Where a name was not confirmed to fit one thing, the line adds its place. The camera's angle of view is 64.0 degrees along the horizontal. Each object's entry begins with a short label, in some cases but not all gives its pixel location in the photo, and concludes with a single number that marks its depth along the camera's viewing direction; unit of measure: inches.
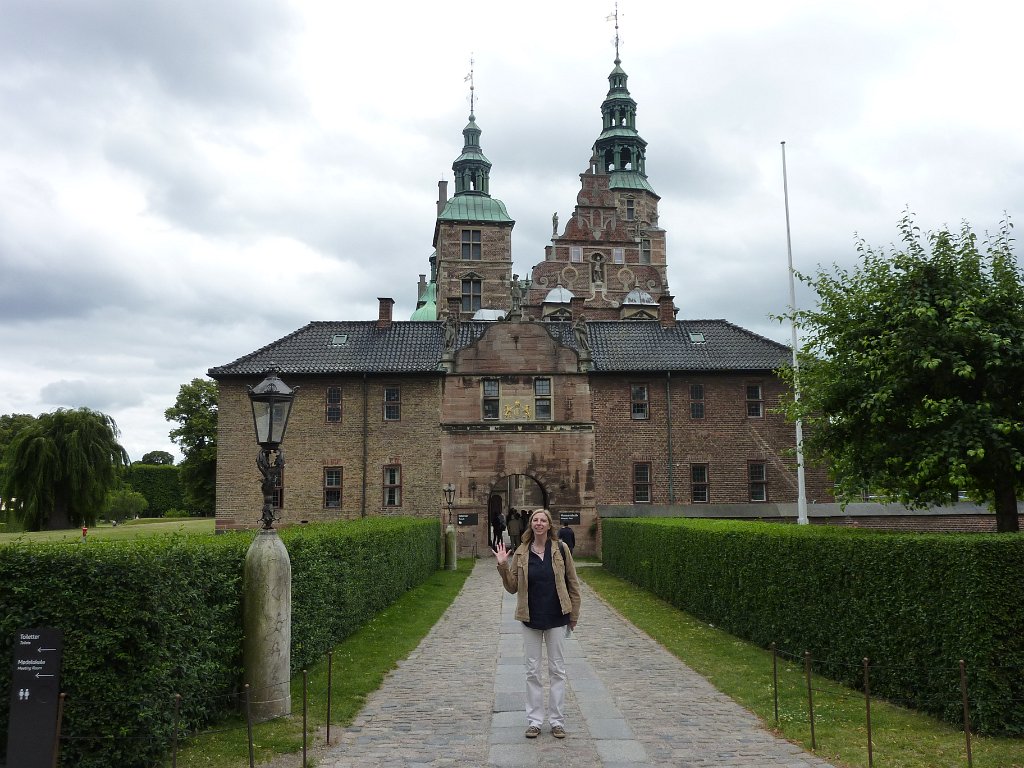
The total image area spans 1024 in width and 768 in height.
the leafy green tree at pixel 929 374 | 515.8
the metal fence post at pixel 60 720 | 243.0
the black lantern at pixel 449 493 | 1242.6
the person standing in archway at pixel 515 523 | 1607.0
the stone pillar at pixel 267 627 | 345.7
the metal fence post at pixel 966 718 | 274.8
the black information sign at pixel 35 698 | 251.4
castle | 1325.0
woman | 316.5
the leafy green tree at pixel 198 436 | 2142.0
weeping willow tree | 1499.8
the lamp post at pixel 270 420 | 376.2
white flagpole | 1091.3
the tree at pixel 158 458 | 4153.5
